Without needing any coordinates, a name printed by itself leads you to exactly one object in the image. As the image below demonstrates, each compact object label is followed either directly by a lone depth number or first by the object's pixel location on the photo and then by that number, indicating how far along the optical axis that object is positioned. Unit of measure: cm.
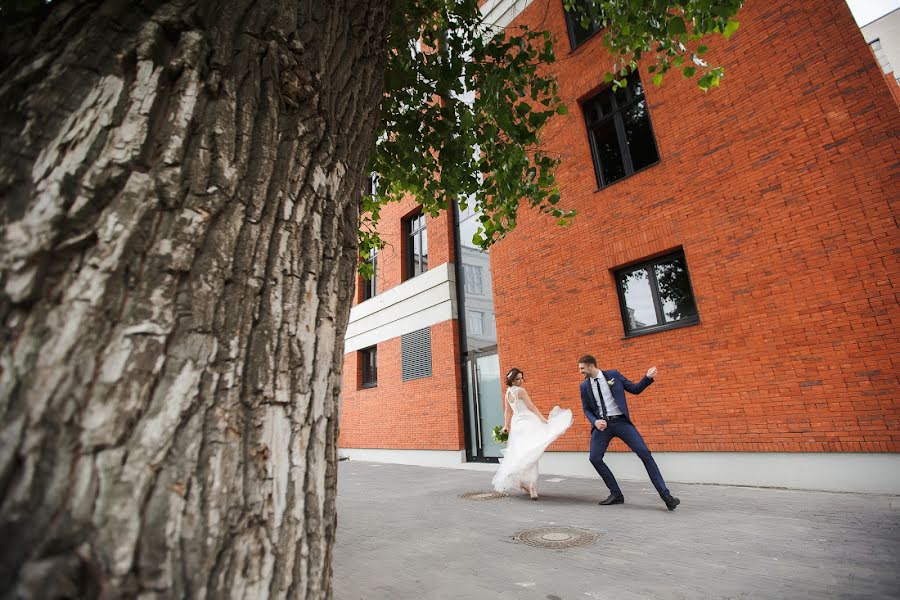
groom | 522
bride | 596
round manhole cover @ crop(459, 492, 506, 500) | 631
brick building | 548
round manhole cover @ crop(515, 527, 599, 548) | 377
